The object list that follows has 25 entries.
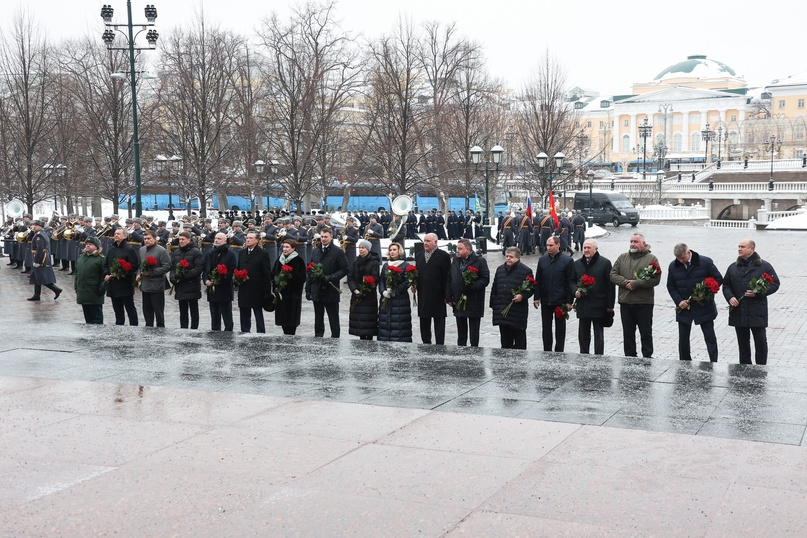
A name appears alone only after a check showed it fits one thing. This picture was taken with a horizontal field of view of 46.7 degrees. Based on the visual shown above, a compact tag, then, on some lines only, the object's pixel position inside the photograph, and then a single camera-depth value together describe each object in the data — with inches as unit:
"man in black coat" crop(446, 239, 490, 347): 460.4
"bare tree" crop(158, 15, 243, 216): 1514.5
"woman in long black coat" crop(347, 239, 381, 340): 474.0
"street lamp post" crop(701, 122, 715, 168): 3726.9
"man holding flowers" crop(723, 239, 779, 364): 411.2
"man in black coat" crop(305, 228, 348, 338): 500.1
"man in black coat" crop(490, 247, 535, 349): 445.7
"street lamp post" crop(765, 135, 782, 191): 3988.4
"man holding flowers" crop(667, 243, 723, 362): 424.8
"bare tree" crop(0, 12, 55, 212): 1365.7
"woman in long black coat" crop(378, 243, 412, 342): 459.2
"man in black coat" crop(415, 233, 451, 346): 475.8
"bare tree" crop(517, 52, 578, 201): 2006.6
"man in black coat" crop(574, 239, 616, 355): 440.5
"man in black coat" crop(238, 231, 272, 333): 521.7
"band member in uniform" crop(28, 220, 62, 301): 734.5
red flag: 1230.3
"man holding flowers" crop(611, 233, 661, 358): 430.0
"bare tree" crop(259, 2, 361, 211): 1489.9
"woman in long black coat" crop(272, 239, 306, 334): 504.1
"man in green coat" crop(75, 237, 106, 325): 561.9
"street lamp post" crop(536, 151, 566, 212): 1458.9
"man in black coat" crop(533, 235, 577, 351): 452.8
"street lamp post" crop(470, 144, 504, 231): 1417.3
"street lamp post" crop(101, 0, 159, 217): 1007.0
